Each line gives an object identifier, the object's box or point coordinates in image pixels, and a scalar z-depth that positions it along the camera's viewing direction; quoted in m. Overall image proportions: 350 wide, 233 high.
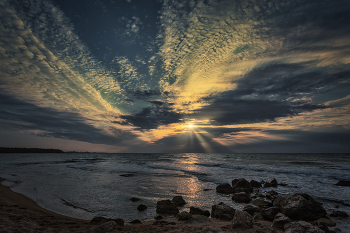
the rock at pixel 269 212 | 7.33
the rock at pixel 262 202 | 9.45
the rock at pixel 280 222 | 6.29
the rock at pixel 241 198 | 10.38
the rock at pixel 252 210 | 8.16
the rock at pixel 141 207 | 8.66
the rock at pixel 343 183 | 14.59
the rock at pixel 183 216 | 7.00
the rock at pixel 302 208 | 7.49
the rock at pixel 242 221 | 6.07
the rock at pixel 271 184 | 14.98
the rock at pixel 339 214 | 7.58
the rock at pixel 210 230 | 5.40
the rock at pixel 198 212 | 7.89
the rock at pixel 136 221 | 6.77
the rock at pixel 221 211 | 7.54
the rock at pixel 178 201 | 9.59
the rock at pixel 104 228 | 5.04
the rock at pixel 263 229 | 5.79
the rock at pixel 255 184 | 15.03
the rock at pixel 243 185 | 13.24
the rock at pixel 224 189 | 12.49
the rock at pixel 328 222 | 6.60
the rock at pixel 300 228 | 5.32
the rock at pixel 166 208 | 8.25
